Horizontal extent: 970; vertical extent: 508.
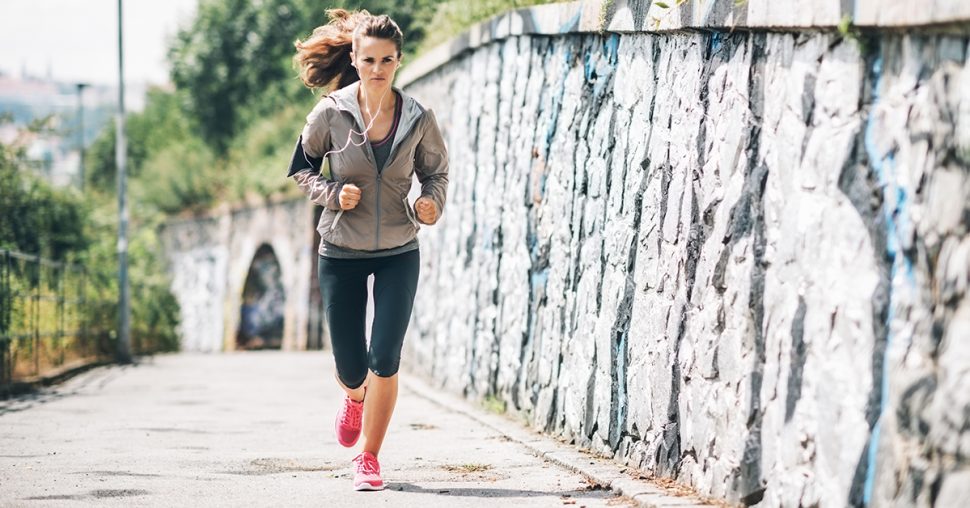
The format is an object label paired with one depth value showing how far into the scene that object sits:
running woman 6.41
